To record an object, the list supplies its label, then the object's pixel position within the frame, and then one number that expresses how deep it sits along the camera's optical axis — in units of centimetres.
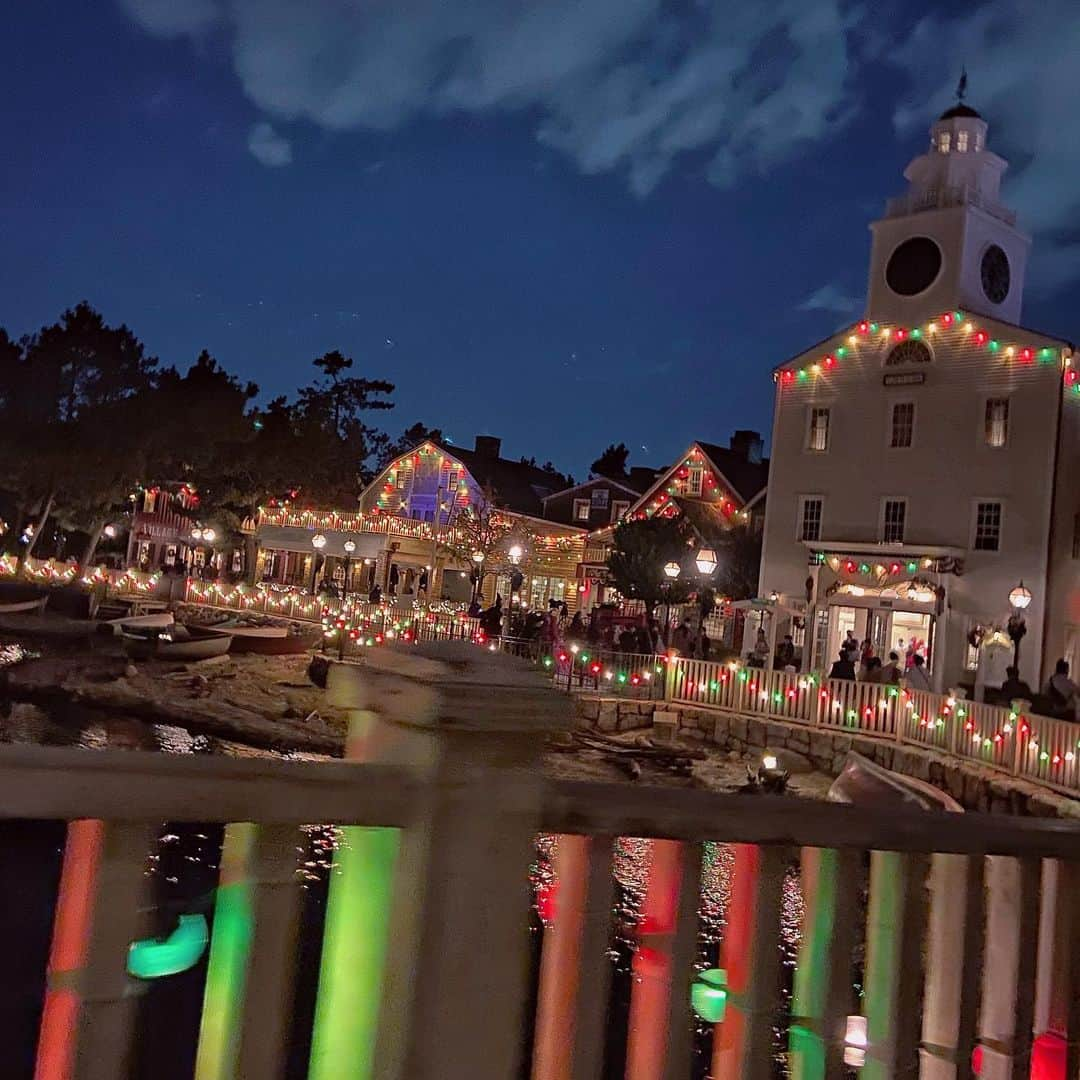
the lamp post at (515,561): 3162
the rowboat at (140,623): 3391
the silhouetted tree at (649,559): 3244
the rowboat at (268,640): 3300
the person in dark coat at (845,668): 2277
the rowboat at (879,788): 1408
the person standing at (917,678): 2122
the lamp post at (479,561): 3869
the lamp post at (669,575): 3041
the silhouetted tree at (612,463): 5814
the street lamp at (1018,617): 2352
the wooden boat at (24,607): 3744
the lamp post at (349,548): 4503
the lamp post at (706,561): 2333
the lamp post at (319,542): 4231
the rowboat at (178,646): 3150
